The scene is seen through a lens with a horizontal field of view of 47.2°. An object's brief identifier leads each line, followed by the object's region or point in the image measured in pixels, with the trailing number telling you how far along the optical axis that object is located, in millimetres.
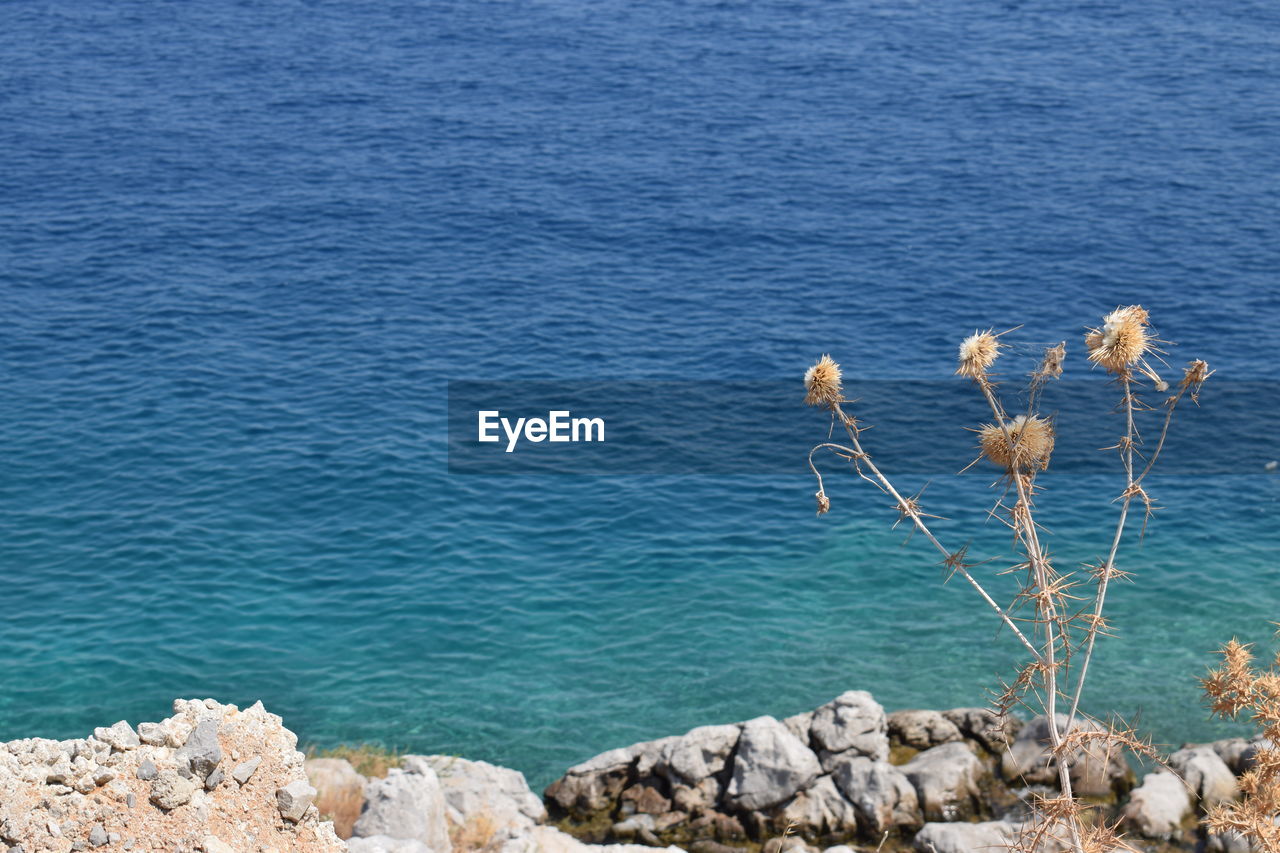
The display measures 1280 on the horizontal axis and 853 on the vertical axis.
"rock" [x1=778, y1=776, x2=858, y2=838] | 37625
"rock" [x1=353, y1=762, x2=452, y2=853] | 32219
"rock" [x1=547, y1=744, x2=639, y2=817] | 38688
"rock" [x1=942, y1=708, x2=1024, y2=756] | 40562
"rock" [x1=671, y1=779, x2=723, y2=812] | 38156
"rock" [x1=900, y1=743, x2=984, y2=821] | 38031
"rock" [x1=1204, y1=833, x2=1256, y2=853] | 35766
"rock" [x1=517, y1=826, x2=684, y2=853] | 32781
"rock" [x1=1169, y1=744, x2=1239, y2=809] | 38000
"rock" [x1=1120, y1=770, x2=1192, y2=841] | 37188
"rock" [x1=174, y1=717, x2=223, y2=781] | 19719
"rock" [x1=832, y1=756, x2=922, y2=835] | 37562
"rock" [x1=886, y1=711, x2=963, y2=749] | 40906
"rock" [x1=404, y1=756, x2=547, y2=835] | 35812
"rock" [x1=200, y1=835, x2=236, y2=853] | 19047
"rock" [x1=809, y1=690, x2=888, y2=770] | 39406
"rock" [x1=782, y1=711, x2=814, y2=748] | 40188
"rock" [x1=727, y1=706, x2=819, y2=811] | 37938
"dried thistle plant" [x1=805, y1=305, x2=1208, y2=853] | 16719
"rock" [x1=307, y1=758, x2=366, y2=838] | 33938
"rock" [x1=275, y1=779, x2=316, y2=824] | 19984
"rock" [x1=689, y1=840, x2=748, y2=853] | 36906
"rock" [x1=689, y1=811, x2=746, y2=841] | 37656
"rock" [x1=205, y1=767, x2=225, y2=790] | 19734
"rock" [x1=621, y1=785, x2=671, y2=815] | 38281
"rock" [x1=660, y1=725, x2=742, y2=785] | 38594
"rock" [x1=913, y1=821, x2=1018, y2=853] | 36031
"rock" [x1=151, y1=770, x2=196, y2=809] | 19453
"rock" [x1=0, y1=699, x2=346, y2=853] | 19062
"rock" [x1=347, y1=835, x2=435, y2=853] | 28156
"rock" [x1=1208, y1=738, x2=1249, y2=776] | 39188
